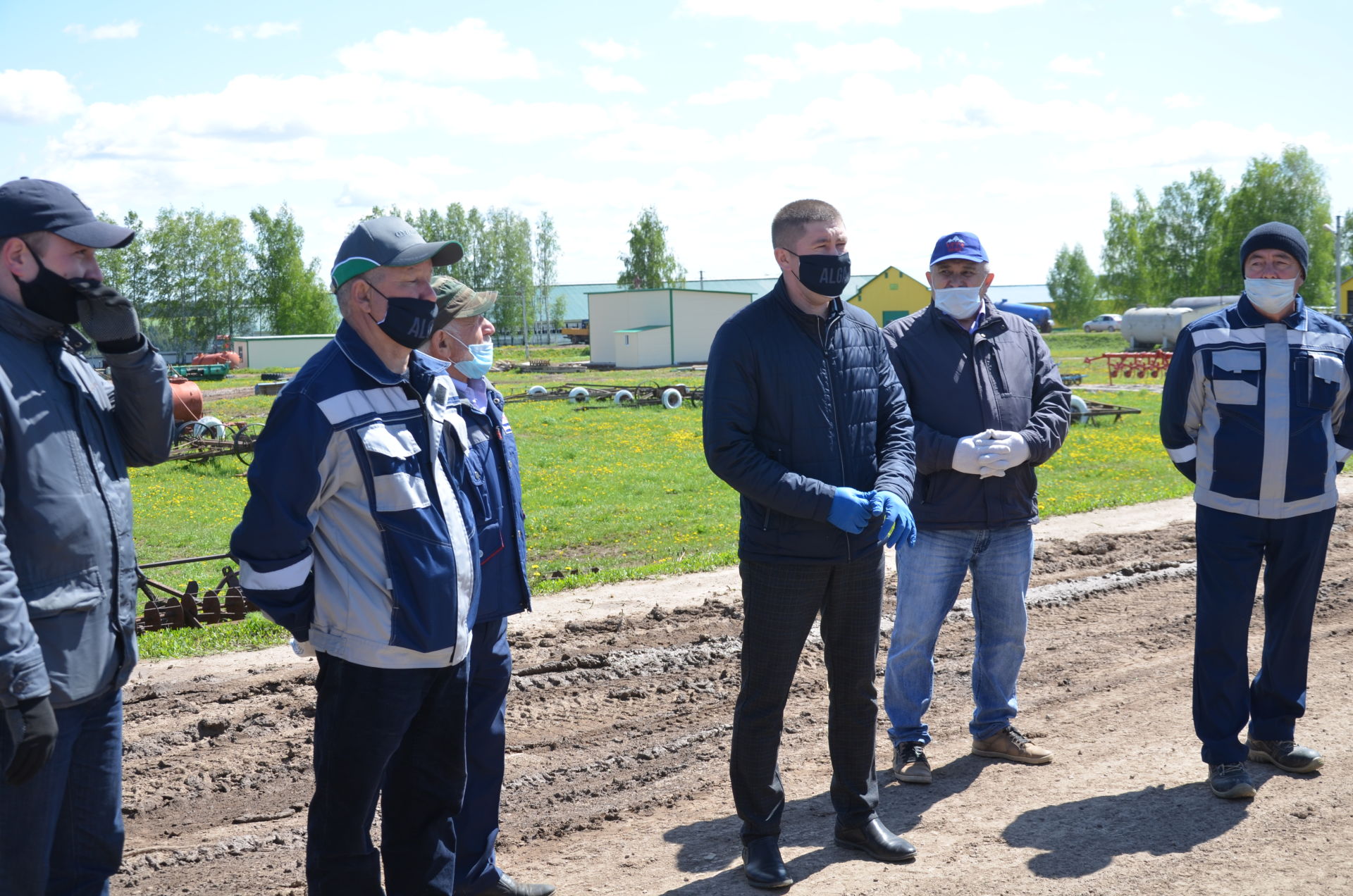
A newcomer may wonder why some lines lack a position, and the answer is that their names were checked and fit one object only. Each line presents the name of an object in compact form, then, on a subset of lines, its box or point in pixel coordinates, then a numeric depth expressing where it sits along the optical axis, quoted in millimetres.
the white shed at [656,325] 52688
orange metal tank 21578
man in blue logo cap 5090
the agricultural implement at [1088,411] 22953
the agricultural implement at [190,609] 8336
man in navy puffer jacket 4086
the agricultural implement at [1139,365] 37719
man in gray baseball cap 3164
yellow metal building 65688
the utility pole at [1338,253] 52197
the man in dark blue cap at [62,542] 2846
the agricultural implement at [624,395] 28781
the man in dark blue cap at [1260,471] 4887
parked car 83938
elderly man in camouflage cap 4039
